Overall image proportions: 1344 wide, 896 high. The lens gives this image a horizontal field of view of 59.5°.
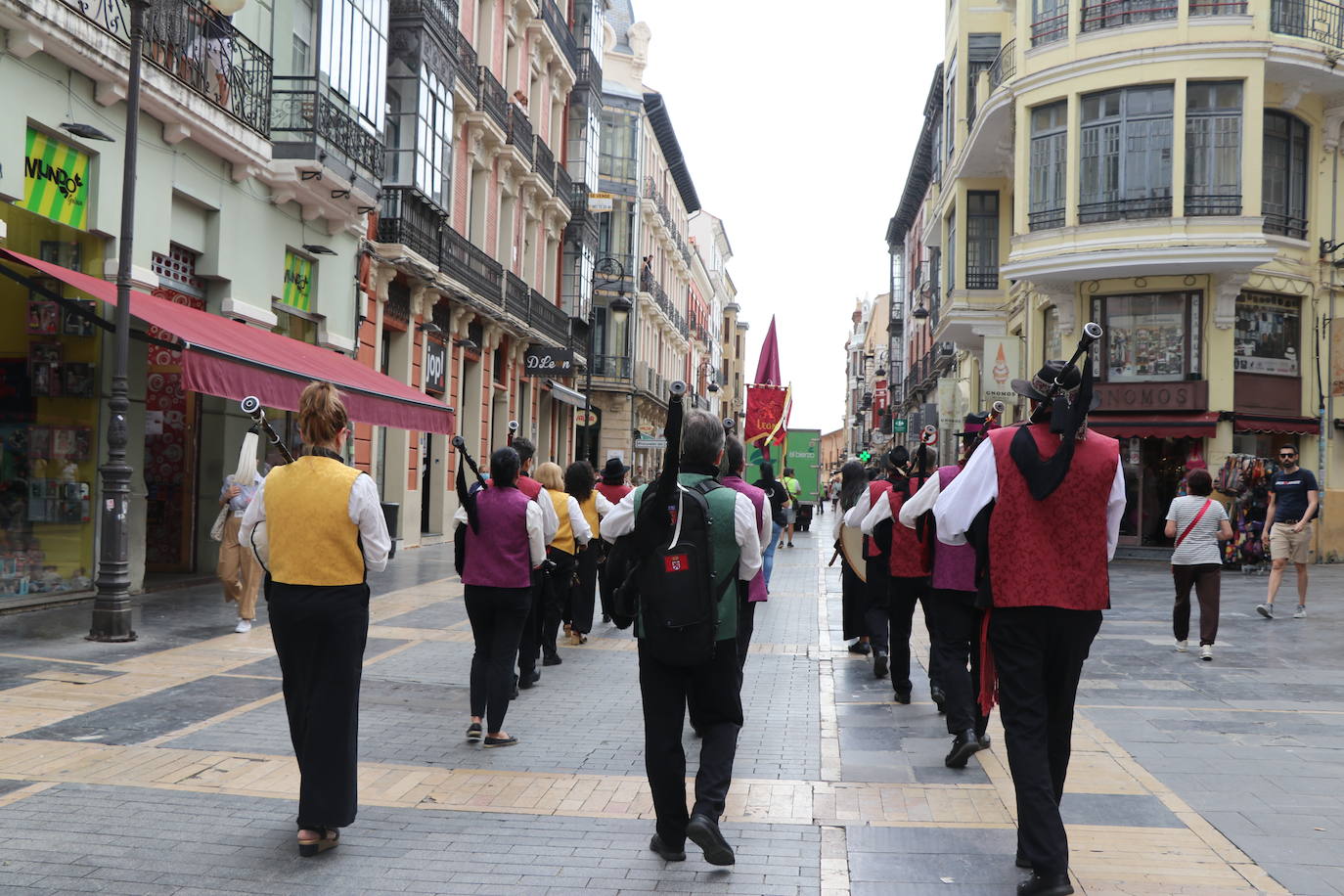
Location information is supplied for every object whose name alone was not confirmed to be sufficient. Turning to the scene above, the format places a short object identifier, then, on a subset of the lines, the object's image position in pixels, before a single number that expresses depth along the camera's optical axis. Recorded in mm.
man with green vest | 4789
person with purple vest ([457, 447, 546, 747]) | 6871
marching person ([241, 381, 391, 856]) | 4805
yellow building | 21281
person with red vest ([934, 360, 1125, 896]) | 4488
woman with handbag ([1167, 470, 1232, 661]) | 10484
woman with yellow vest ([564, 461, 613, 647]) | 10789
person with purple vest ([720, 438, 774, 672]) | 5262
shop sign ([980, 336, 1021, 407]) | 26062
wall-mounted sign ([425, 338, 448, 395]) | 23922
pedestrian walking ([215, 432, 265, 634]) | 10797
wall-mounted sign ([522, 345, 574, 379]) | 27609
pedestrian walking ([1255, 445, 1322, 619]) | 13328
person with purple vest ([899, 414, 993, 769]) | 6527
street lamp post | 9742
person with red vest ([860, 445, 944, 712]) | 8094
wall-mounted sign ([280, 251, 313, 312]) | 17500
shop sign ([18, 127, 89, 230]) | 11227
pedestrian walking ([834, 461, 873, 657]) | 10477
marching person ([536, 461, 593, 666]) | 9461
